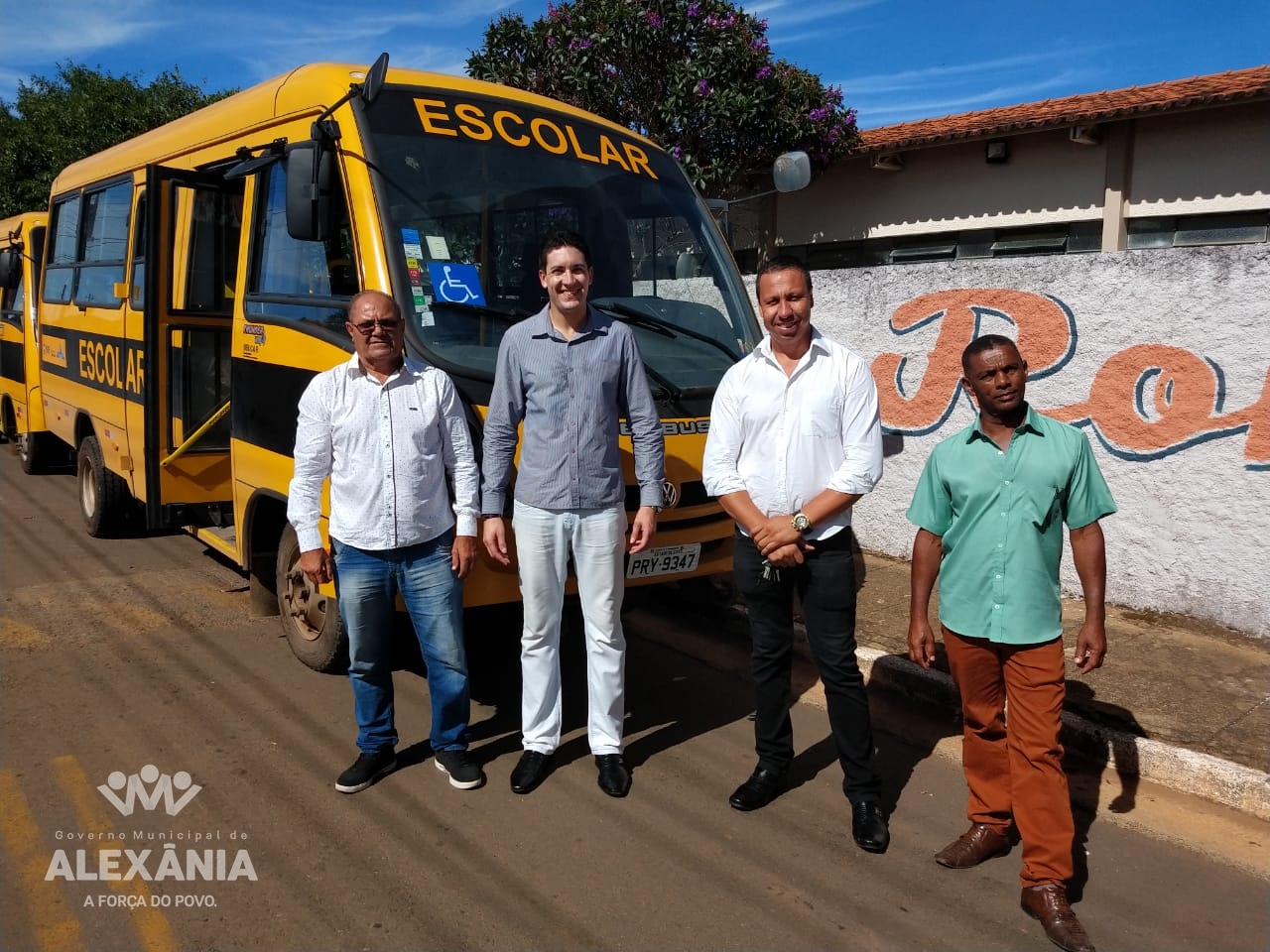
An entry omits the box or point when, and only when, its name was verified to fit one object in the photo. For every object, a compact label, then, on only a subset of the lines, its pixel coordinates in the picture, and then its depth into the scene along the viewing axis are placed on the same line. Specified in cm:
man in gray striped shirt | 365
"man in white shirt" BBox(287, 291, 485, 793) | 360
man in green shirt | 299
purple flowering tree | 1221
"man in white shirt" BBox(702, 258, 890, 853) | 339
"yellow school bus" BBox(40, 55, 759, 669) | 422
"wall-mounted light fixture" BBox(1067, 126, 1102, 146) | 1156
